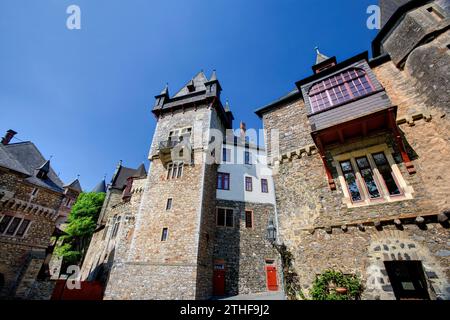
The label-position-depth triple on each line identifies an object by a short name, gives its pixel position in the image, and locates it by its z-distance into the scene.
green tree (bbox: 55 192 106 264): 24.17
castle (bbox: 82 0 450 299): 6.62
